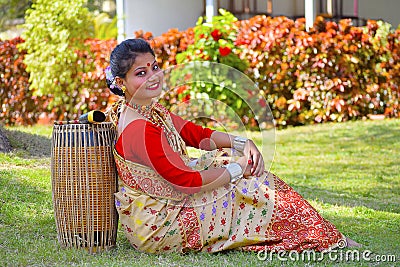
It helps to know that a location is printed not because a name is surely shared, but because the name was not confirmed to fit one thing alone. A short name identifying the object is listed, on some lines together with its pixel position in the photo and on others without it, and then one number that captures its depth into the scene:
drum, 4.17
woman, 4.03
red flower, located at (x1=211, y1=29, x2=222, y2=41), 10.55
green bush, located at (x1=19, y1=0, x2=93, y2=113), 11.18
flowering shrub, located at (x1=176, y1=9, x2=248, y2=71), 10.52
